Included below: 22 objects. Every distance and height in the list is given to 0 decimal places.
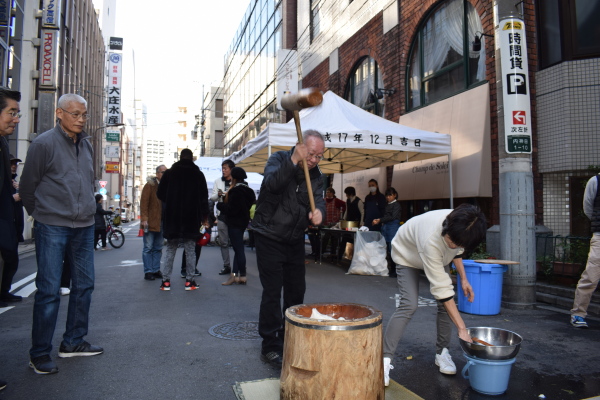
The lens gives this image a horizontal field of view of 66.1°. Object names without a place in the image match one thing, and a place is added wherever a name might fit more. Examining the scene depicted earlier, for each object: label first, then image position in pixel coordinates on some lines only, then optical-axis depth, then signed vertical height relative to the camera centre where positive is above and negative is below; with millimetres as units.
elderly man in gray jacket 3486 -2
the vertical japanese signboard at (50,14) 17594 +7867
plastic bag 8930 -690
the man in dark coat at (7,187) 3168 +234
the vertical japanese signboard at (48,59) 17922 +6304
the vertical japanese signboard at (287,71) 19688 +6606
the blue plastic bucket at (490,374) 3158 -1073
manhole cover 4517 -1138
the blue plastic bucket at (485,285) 5387 -765
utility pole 5973 +609
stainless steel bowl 3115 -876
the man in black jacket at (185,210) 6652 +143
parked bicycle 15525 -567
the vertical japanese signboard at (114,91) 32188 +9111
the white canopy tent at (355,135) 8578 +1606
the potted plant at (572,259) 6188 -548
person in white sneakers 2977 -298
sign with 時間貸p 5973 +1639
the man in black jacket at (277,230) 3727 -83
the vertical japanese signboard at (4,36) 12688 +5500
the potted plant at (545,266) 6684 -677
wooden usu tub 2477 -758
